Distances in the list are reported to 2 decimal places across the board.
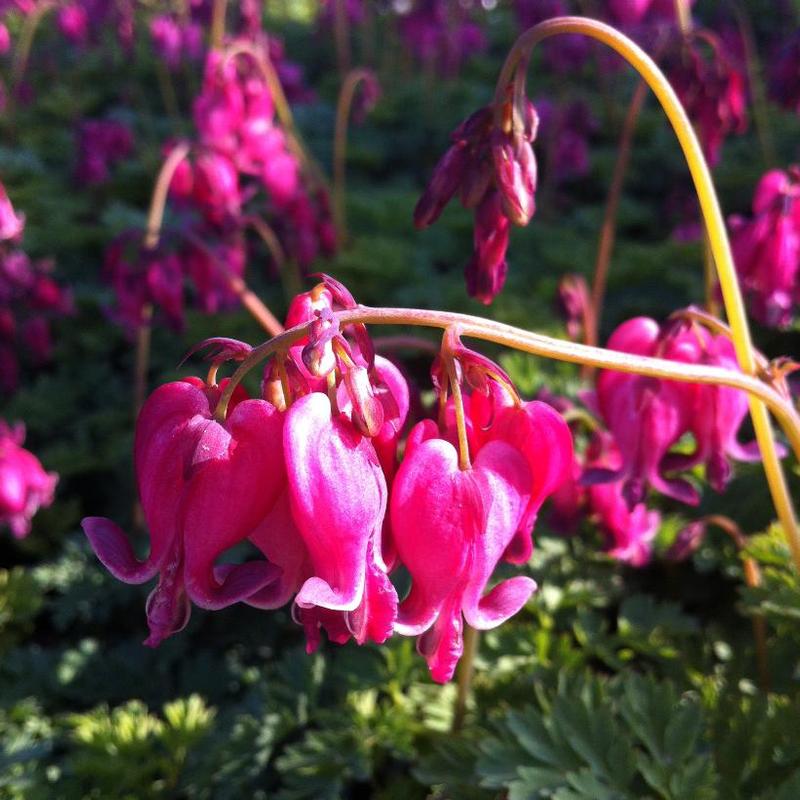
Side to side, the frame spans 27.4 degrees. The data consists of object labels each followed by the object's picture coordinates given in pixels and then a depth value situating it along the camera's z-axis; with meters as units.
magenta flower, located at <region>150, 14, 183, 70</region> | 0.85
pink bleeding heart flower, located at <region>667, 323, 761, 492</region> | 0.20
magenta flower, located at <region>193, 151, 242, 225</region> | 0.40
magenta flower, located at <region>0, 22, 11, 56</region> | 0.84
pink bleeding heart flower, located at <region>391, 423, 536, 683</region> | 0.16
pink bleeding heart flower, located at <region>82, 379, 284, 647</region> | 0.15
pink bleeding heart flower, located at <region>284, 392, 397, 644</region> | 0.15
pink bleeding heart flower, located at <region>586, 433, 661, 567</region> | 0.24
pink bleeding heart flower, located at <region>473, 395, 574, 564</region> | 0.16
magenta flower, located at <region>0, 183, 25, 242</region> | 0.38
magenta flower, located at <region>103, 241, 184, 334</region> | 0.35
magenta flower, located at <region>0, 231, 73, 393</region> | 0.42
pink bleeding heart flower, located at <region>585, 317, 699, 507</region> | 0.20
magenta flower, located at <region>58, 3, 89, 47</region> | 0.95
